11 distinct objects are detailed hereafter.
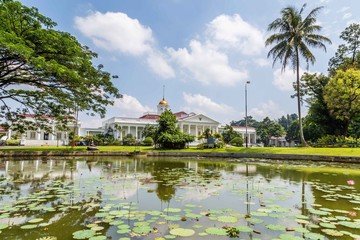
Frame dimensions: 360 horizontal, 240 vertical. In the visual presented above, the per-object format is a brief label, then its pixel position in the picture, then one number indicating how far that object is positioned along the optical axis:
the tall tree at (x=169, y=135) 28.59
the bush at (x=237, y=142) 39.81
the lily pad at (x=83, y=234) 3.21
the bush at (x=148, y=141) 38.94
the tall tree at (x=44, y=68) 10.47
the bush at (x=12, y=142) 38.73
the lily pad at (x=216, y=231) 3.34
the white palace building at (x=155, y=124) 53.12
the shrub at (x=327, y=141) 27.20
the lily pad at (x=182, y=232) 3.32
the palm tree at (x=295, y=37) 24.58
